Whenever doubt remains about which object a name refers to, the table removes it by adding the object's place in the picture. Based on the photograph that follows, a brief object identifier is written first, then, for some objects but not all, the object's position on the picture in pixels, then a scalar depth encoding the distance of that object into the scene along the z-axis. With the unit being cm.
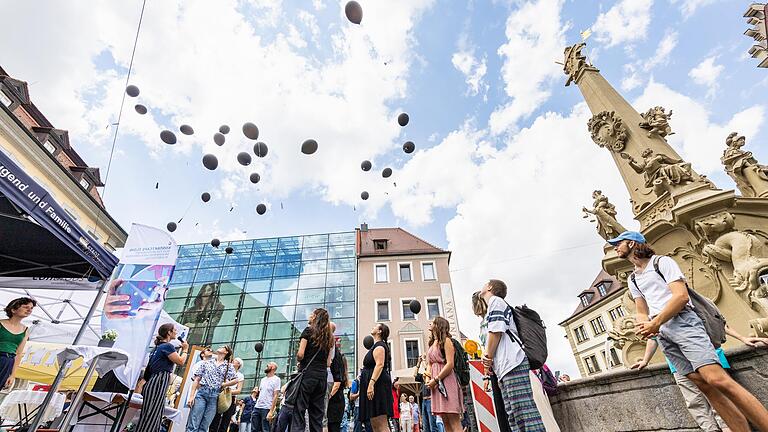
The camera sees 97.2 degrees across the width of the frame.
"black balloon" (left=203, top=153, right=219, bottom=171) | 825
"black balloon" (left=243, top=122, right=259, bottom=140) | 810
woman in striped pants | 402
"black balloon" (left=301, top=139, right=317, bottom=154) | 806
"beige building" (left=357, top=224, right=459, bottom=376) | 2325
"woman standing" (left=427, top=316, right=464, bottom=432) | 387
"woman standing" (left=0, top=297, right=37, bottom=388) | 356
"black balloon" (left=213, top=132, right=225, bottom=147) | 848
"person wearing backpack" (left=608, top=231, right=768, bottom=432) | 219
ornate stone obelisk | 469
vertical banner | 506
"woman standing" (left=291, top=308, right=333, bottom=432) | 354
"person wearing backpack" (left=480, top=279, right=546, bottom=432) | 284
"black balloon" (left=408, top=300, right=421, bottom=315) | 1680
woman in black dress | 417
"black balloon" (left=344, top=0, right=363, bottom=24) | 628
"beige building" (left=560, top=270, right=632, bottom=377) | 3138
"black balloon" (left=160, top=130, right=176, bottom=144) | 794
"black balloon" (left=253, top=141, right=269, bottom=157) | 849
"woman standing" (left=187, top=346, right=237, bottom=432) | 537
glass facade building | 2346
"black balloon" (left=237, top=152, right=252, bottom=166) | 882
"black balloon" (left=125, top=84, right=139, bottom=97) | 734
